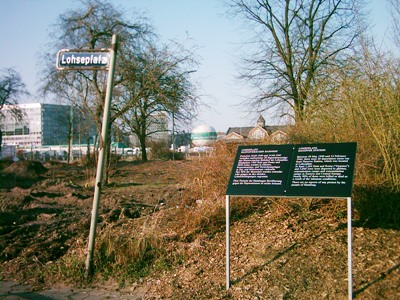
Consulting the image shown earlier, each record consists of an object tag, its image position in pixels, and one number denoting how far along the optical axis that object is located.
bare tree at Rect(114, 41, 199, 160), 16.72
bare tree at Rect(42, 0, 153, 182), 18.17
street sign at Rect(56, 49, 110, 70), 6.42
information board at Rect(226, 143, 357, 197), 5.04
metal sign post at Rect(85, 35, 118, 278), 6.34
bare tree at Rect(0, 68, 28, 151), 37.03
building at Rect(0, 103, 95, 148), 75.81
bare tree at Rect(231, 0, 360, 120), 19.64
